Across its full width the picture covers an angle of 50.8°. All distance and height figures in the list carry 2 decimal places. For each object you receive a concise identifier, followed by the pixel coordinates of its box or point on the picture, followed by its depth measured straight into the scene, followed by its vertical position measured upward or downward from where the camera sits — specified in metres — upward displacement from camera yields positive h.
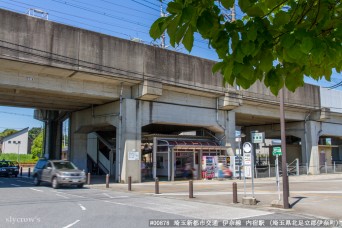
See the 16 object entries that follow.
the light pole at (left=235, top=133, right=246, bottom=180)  25.30 +0.96
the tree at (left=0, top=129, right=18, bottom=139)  107.50 +6.21
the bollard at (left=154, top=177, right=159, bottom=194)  18.07 -1.81
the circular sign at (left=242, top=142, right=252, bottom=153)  14.60 +0.19
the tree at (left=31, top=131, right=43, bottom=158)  80.14 +1.38
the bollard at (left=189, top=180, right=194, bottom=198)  15.70 -1.64
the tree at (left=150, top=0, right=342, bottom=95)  2.99 +1.02
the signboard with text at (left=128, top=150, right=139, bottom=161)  25.24 -0.22
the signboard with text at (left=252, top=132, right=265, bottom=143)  15.61 +0.63
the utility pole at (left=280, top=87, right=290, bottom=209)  12.77 -0.40
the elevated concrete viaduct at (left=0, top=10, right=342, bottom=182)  20.88 +4.58
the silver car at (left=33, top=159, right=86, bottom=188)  21.16 -1.30
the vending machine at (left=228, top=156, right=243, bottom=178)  29.70 -1.42
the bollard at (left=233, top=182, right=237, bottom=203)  14.18 -1.60
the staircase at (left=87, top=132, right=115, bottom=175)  35.81 +0.00
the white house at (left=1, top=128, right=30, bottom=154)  87.15 +2.46
